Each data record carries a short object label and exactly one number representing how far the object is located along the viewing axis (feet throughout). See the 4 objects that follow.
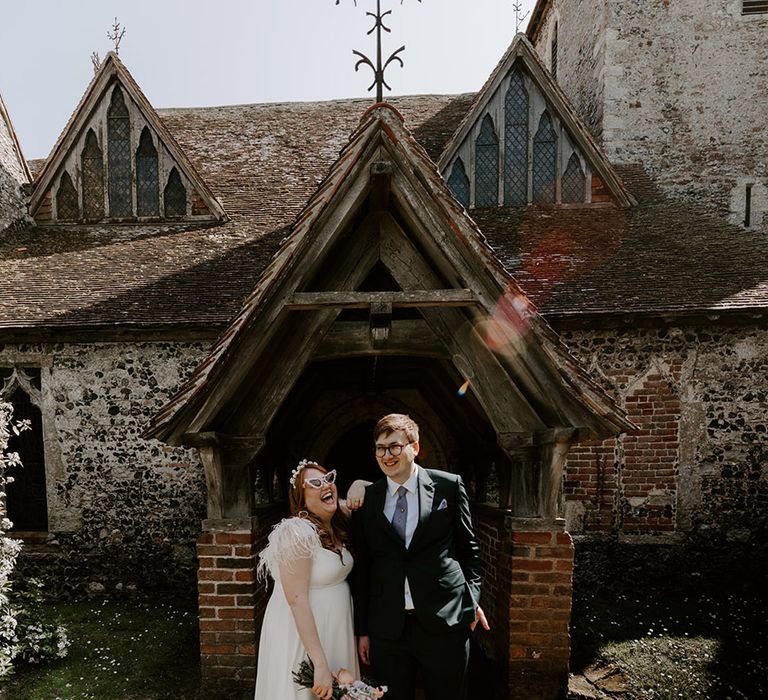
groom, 9.37
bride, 8.92
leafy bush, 16.39
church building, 11.36
